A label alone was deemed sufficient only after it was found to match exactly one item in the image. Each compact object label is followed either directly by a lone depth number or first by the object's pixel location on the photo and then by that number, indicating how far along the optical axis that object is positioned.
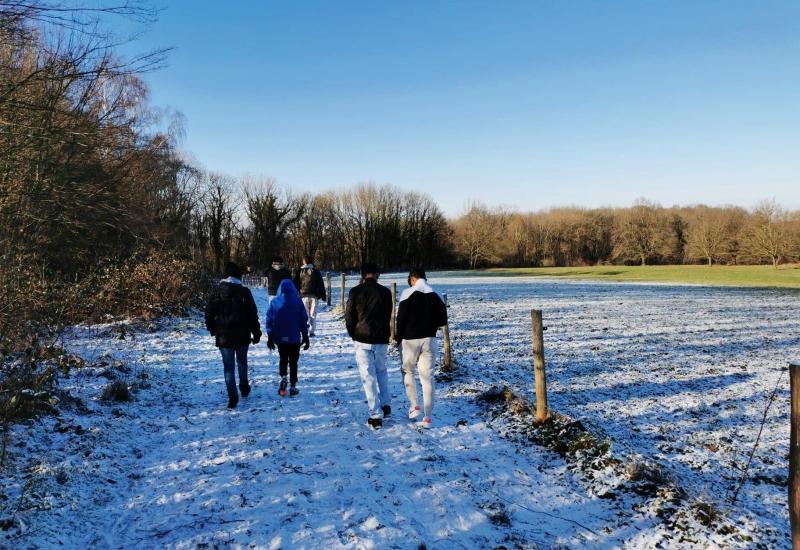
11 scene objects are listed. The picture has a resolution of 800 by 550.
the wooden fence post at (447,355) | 9.33
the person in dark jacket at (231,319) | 6.76
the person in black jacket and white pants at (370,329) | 6.18
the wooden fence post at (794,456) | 3.14
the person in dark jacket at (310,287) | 12.54
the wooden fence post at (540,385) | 6.27
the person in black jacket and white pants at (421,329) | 6.12
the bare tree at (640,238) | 81.06
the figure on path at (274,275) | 12.41
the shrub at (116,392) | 6.74
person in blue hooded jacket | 7.30
